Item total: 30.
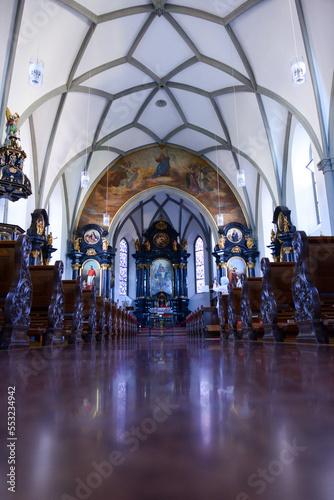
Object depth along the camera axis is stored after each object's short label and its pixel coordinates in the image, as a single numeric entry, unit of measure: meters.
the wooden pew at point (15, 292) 3.41
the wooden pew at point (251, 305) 4.96
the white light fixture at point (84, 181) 10.76
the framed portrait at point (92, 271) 16.39
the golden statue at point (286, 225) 12.69
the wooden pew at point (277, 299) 4.21
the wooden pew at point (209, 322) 10.13
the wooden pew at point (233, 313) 6.05
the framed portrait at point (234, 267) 16.55
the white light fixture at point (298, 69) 7.06
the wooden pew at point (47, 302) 4.38
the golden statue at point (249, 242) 16.50
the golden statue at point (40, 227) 12.44
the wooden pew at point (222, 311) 7.39
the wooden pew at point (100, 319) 6.51
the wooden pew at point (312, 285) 3.40
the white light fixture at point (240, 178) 10.89
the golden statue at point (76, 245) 16.27
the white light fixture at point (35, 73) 6.97
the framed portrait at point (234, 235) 16.88
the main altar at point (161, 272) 21.59
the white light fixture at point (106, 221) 14.59
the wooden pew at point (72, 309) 5.18
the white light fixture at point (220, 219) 14.79
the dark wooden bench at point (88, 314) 5.75
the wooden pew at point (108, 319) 7.58
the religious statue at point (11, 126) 8.34
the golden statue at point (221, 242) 16.53
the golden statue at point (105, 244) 16.48
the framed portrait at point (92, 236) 16.77
